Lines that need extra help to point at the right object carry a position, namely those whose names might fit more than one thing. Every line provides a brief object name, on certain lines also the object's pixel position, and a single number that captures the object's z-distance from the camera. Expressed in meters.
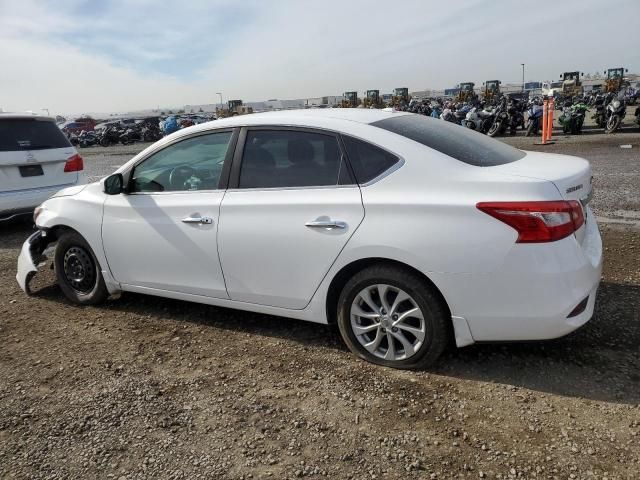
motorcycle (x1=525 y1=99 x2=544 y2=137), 17.75
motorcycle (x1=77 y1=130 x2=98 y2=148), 32.88
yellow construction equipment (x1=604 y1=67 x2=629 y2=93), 32.34
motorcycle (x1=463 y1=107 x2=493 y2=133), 18.31
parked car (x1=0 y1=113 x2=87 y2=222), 7.07
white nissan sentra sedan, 2.80
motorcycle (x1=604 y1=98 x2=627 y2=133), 16.23
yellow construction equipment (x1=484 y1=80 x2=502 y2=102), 39.40
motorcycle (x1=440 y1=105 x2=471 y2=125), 20.22
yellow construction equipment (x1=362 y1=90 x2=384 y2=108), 44.03
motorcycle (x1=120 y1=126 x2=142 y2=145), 31.62
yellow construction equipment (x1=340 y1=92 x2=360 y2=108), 42.75
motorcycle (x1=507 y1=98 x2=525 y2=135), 18.52
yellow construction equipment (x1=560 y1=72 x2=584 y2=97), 44.56
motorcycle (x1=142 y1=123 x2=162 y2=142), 32.28
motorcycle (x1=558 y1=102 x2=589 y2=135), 17.16
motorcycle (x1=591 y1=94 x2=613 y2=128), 17.58
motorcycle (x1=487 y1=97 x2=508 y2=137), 18.17
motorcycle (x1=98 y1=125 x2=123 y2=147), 31.50
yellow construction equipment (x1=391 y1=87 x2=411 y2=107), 39.93
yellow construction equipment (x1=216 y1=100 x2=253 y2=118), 45.44
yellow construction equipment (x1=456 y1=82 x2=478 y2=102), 33.77
